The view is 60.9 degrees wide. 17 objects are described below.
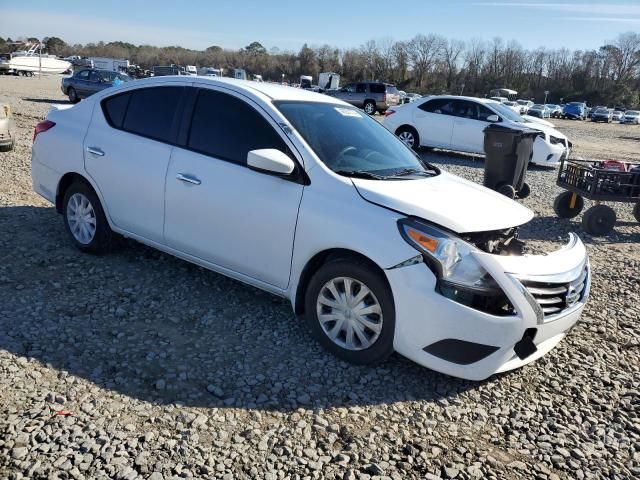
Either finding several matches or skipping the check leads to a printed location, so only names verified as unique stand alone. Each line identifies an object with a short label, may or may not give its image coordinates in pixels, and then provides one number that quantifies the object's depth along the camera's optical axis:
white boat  50.94
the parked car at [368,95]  31.16
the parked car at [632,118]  58.19
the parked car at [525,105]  51.43
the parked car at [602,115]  57.62
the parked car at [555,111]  61.89
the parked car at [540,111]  52.07
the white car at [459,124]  13.79
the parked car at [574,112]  60.03
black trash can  8.89
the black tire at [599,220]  7.94
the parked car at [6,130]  10.16
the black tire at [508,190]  8.45
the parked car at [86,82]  23.89
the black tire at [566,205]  8.80
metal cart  7.88
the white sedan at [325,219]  3.25
